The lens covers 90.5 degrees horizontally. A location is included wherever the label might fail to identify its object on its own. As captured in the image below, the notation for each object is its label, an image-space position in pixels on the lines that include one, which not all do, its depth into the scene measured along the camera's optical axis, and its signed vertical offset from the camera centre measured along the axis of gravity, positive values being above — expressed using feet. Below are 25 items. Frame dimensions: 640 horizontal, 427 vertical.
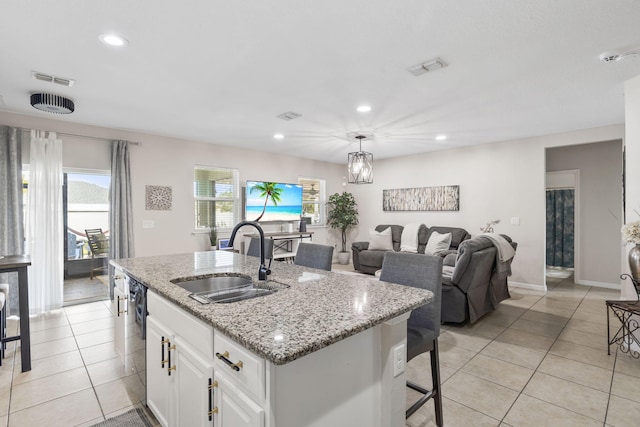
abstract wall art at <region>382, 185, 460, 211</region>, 20.11 +0.78
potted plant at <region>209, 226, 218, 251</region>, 18.08 -1.61
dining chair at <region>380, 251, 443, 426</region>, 6.00 -1.99
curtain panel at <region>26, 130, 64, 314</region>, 12.99 -0.49
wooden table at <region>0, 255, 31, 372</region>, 8.33 -2.59
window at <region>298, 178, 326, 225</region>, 24.39 +0.82
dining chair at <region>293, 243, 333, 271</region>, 8.51 -1.27
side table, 8.73 -3.44
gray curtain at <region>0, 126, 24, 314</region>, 12.35 +0.45
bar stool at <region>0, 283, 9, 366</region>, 8.86 -3.13
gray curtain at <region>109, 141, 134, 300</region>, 14.70 +0.24
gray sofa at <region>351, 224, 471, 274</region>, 18.65 -2.28
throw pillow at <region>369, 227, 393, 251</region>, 20.77 -2.04
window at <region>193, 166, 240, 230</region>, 18.37 +0.83
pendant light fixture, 15.78 +2.16
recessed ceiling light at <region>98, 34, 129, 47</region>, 7.13 +3.93
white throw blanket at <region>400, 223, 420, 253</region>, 20.02 -1.80
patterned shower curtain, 22.75 -1.30
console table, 20.38 -2.12
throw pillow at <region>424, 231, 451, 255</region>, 17.88 -1.91
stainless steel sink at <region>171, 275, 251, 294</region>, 6.61 -1.54
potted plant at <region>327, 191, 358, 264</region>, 24.75 -0.21
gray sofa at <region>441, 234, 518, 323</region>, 11.05 -2.56
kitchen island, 3.32 -1.80
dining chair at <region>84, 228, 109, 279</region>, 15.85 -1.75
